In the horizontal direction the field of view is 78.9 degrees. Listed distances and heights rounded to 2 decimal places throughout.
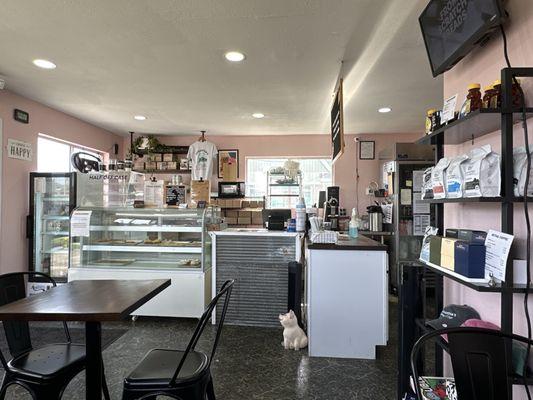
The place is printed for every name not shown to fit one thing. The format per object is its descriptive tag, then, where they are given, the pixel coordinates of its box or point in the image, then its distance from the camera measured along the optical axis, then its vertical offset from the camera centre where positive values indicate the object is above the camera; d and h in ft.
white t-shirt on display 18.85 +2.50
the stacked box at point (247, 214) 18.70 -0.70
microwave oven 19.20 +0.70
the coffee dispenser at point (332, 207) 17.90 -0.27
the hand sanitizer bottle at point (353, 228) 10.53 -0.84
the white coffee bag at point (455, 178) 4.49 +0.35
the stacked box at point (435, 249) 4.91 -0.72
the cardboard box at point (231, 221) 18.85 -1.12
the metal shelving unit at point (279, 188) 19.26 +0.78
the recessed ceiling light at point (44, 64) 9.53 +4.12
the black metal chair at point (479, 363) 3.45 -1.73
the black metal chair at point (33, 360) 4.98 -2.68
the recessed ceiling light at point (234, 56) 9.00 +4.13
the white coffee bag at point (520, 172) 3.92 +0.38
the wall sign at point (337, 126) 9.09 +2.31
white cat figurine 9.20 -3.82
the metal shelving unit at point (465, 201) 3.86 -0.20
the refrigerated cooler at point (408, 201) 14.37 +0.07
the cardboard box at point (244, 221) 18.71 -1.11
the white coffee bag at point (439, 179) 4.91 +0.37
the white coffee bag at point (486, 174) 4.01 +0.36
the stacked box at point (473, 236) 4.23 -0.45
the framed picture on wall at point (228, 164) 19.56 +2.28
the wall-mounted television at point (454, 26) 4.14 +2.55
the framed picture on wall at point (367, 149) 18.88 +3.11
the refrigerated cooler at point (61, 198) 13.04 +0.13
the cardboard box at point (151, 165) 19.19 +2.17
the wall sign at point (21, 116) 12.28 +3.29
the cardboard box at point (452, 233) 4.86 -0.46
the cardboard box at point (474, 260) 4.10 -0.73
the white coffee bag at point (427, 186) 5.55 +0.29
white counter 8.61 -2.61
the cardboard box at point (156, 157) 19.31 +2.65
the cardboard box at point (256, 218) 18.74 -0.93
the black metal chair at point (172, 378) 4.67 -2.66
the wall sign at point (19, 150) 12.10 +1.98
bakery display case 11.16 -1.75
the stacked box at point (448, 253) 4.45 -0.73
